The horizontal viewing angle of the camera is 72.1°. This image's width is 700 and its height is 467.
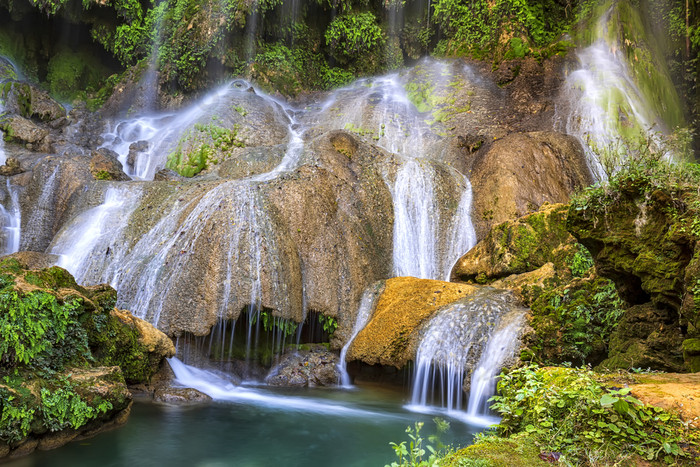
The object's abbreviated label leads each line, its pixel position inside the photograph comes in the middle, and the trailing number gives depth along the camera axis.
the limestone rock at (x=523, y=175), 13.05
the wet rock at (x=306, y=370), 9.52
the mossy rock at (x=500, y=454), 2.72
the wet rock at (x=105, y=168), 13.94
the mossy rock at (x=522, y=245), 10.27
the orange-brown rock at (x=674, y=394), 2.86
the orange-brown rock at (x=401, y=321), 9.07
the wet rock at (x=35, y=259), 9.99
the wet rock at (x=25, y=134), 16.73
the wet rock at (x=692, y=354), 4.23
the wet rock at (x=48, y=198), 13.13
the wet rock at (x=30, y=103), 18.92
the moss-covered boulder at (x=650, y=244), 4.71
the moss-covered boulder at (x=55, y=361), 5.15
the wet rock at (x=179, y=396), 7.66
